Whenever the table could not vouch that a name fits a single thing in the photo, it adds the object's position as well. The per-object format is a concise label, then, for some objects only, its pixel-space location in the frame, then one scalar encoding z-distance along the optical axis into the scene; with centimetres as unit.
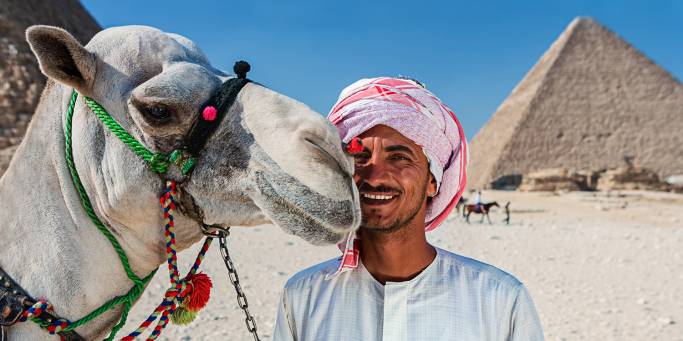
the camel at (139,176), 119
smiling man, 167
